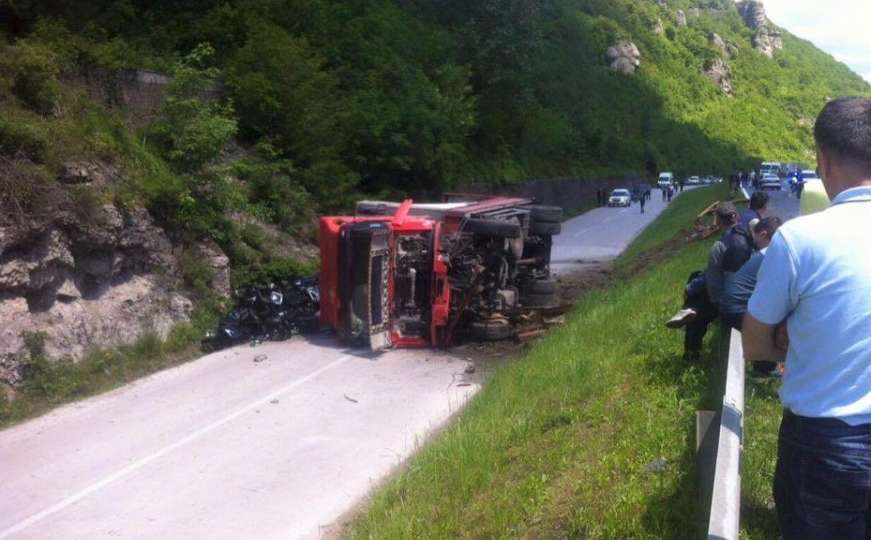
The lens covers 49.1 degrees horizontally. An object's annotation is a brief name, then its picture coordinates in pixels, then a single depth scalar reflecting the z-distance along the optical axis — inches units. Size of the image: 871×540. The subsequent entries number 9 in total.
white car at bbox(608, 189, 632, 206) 2310.5
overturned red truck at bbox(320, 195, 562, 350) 596.4
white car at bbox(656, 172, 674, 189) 2817.4
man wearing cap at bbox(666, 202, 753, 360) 314.3
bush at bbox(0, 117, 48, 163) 516.1
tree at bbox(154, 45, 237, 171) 684.7
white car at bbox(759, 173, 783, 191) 2094.0
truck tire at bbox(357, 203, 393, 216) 683.4
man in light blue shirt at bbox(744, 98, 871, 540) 128.0
